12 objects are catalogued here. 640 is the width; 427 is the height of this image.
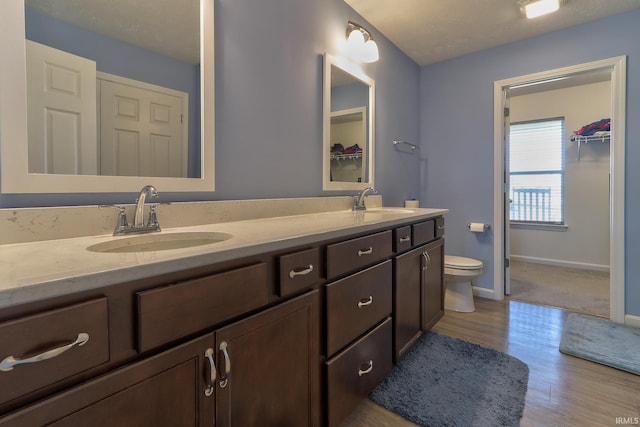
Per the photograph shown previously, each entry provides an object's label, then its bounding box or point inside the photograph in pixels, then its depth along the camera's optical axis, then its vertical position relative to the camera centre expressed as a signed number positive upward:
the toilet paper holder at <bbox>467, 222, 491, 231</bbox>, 2.94 -0.18
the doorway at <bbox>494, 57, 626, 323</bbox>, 2.35 +0.57
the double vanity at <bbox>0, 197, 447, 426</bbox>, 0.52 -0.27
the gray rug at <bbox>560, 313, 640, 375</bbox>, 1.86 -0.89
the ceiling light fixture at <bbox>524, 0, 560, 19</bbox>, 2.16 +1.42
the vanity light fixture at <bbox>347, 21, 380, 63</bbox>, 2.14 +1.14
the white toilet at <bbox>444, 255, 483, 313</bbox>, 2.54 -0.61
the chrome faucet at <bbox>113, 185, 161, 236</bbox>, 1.05 -0.04
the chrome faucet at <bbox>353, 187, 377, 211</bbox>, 2.21 +0.05
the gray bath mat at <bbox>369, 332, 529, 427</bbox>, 1.41 -0.92
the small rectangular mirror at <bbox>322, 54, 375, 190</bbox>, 2.04 +0.58
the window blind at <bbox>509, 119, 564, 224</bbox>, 4.10 +0.50
